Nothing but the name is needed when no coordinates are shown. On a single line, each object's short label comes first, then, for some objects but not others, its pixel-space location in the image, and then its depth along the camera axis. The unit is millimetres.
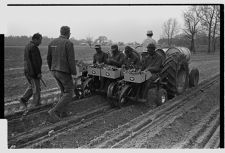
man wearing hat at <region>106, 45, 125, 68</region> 8211
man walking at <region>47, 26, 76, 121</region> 5953
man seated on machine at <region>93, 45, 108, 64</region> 8445
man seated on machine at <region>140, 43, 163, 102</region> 7648
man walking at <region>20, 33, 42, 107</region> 6468
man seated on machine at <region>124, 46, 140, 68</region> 8060
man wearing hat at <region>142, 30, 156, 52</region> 6663
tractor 7215
